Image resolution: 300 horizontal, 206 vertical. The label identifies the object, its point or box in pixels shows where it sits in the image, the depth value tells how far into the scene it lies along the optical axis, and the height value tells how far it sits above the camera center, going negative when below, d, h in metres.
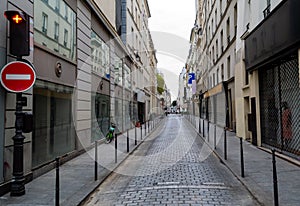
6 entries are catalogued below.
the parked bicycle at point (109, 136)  14.77 -1.06
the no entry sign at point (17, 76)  5.81 +0.80
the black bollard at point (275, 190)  4.68 -1.24
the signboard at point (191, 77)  53.09 +6.86
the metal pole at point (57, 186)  4.89 -1.20
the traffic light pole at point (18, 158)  5.70 -0.83
